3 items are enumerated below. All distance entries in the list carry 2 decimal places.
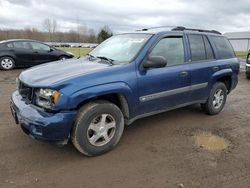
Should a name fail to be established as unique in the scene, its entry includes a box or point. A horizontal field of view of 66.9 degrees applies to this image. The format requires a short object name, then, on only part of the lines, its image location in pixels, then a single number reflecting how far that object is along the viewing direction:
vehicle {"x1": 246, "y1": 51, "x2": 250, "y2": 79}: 7.45
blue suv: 2.39
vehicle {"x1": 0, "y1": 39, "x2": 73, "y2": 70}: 8.33
